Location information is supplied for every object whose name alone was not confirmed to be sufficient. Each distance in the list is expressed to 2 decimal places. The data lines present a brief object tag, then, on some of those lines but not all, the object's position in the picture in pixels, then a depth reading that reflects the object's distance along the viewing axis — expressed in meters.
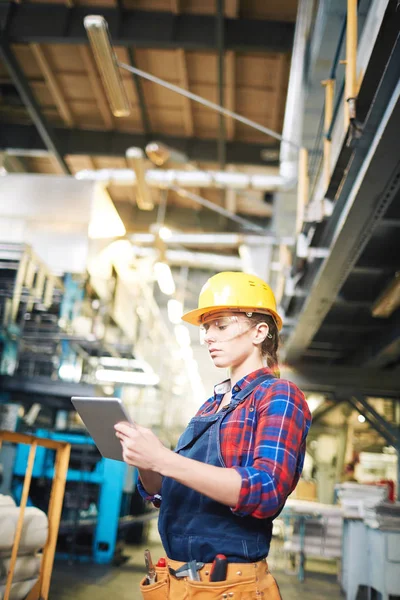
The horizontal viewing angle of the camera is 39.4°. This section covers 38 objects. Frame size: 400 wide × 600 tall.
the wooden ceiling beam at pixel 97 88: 10.45
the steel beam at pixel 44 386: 7.32
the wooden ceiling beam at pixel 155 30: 8.98
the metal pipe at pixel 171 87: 6.65
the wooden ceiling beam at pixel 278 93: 10.00
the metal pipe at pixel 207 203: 10.15
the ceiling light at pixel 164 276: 10.24
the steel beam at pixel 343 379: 8.16
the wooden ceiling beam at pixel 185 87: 10.04
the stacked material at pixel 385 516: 5.98
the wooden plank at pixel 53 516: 4.51
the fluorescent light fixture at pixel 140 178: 8.83
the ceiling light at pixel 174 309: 12.38
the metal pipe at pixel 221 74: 8.58
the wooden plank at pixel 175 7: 8.82
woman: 1.48
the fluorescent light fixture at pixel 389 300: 5.11
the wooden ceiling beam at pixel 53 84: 10.48
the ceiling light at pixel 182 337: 14.86
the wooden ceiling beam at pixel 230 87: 10.13
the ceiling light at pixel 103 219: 7.56
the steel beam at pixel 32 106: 9.82
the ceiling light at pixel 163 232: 10.63
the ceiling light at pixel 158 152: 8.49
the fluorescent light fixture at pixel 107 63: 5.32
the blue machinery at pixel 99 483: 7.57
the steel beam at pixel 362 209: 2.86
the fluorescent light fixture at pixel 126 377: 10.45
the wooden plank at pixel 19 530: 3.82
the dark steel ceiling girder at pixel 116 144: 12.41
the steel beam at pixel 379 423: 7.84
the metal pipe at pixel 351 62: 3.10
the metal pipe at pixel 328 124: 4.27
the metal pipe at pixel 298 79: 7.10
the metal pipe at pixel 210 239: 13.82
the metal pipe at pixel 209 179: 11.30
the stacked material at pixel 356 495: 7.52
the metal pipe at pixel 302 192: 5.12
